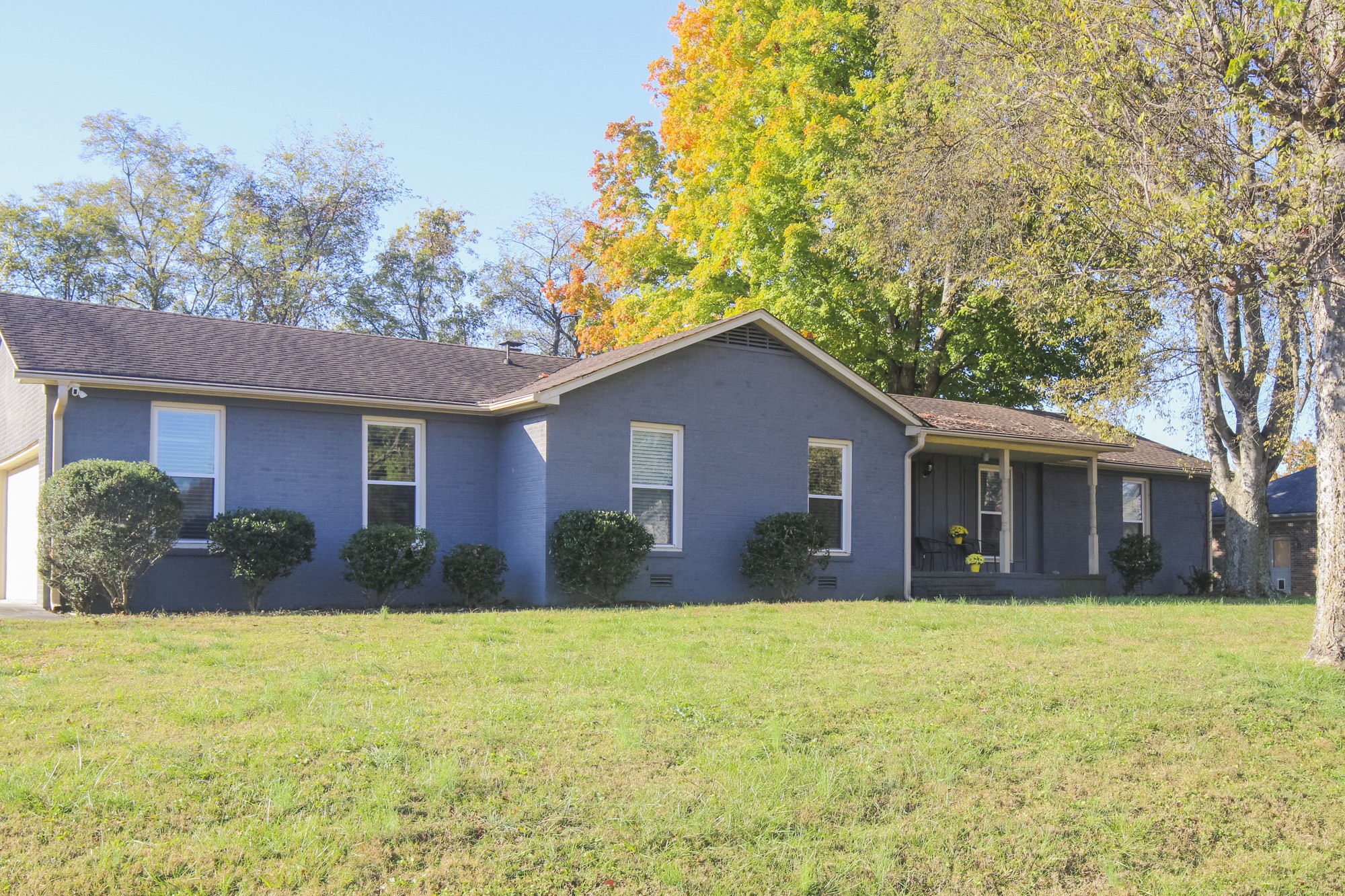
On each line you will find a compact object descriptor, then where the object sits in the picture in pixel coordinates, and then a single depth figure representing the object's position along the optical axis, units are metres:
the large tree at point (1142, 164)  9.88
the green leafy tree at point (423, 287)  38.12
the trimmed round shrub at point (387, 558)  13.93
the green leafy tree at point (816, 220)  22.55
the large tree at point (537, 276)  42.47
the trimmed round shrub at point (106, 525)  11.89
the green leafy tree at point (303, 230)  35.28
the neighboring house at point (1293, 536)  29.50
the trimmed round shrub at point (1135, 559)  22.16
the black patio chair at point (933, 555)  20.20
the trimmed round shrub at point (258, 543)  13.40
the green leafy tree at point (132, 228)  33.25
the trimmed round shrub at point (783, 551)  16.06
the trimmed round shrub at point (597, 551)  14.40
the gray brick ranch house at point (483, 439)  13.88
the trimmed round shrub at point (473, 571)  14.70
